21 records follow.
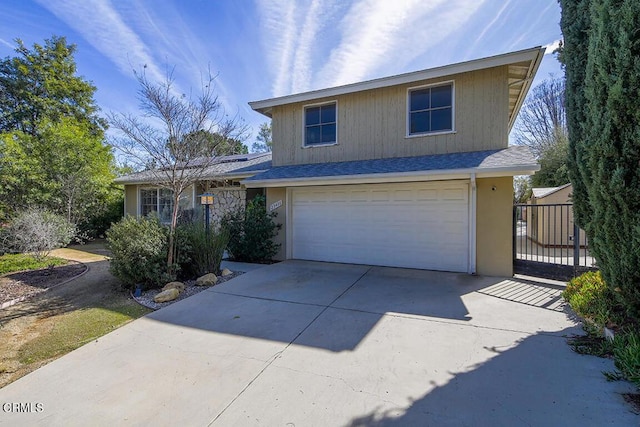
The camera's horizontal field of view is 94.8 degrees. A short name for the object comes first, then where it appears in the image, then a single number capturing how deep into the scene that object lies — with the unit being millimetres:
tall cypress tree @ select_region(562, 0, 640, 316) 3055
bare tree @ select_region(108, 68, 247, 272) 6680
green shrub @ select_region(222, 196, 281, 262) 9039
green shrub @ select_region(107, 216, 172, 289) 6211
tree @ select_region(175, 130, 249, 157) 7035
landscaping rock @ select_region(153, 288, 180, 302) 5676
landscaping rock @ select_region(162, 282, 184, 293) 6178
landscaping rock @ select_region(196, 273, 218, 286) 6640
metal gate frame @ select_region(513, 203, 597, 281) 6109
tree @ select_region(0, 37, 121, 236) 11531
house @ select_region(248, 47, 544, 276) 7086
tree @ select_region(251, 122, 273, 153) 32406
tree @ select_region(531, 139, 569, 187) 19377
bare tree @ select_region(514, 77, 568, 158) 25938
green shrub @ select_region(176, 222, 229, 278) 7020
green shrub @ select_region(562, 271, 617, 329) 3863
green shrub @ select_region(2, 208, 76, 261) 8000
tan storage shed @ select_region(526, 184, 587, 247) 12242
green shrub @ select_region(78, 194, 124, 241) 14305
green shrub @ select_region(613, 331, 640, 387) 2820
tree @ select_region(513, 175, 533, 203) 25661
